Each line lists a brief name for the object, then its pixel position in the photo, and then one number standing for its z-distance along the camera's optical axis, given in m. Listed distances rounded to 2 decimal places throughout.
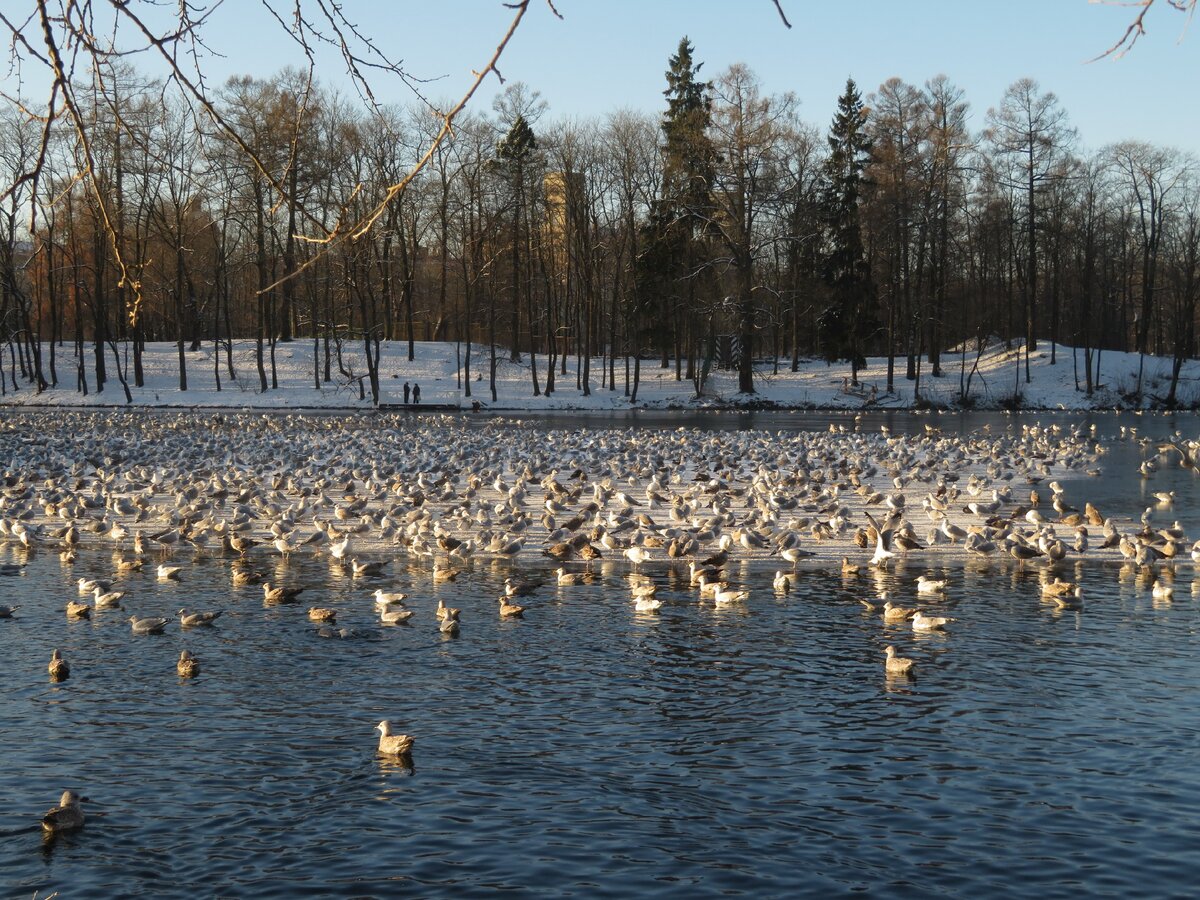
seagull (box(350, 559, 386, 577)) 15.23
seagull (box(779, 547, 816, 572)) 15.98
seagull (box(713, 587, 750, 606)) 13.38
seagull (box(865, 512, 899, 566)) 16.03
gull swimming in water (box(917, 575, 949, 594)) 13.88
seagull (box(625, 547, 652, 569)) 15.74
